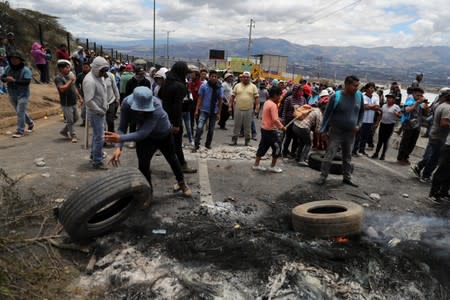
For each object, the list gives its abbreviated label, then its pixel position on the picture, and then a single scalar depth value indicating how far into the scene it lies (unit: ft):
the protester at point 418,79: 36.71
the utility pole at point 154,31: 126.05
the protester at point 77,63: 40.96
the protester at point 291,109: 26.27
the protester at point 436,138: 20.56
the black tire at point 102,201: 11.48
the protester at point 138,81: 25.67
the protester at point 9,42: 45.01
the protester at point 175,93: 18.97
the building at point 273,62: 233.14
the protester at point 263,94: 45.98
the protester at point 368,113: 28.83
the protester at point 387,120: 28.32
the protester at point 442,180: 18.21
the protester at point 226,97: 36.47
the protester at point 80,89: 30.35
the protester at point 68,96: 24.89
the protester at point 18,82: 25.14
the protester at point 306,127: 24.06
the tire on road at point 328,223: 13.29
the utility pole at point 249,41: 197.86
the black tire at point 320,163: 22.57
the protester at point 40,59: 49.45
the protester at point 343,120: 18.93
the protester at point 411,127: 27.09
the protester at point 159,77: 25.35
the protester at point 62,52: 43.70
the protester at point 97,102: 18.94
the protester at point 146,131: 13.48
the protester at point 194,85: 31.99
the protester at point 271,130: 20.79
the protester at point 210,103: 26.14
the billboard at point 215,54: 211.41
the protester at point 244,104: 28.76
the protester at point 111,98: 24.12
